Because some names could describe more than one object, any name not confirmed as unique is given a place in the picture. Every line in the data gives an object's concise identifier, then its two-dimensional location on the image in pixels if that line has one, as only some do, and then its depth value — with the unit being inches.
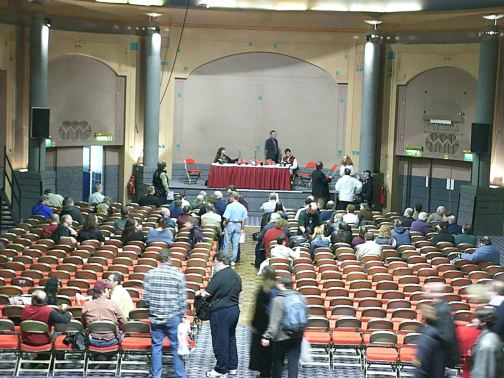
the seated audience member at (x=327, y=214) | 915.4
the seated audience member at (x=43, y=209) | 860.6
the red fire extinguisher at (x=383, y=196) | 1211.2
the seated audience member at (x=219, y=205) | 887.7
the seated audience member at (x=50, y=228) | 766.5
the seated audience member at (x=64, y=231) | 740.4
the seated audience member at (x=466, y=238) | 797.2
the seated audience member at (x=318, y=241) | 759.7
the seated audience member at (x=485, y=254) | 705.6
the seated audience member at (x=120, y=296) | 528.4
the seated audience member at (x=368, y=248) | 719.7
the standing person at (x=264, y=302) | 456.4
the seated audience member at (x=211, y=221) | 820.6
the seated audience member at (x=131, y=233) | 754.8
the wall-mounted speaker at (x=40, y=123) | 1034.7
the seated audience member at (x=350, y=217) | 852.6
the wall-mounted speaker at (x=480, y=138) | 1034.1
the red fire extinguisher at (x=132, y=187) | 1207.6
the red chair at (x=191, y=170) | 1214.3
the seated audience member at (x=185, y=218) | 808.9
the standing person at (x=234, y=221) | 810.8
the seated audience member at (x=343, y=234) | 770.8
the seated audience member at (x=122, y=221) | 807.1
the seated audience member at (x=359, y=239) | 767.1
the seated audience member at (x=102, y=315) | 491.8
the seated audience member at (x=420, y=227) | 855.1
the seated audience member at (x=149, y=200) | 971.5
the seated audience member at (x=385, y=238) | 764.6
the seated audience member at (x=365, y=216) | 889.5
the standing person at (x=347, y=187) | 1038.4
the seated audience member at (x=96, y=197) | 959.0
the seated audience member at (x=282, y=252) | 687.2
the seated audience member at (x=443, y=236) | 798.5
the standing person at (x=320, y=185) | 1051.3
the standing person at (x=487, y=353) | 366.3
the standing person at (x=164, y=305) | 464.1
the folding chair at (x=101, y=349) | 489.1
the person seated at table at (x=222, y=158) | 1163.9
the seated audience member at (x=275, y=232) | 752.3
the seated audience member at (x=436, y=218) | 897.7
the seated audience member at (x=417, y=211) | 905.5
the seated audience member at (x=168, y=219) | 780.0
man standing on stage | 1206.3
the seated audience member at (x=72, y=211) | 841.5
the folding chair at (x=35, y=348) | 487.2
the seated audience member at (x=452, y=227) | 852.0
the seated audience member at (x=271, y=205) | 864.9
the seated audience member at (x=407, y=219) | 890.1
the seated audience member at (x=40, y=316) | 492.1
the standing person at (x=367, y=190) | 1110.4
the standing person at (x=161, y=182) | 1056.8
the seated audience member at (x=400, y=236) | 779.4
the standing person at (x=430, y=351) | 370.9
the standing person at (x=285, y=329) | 427.5
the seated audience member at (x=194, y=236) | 761.6
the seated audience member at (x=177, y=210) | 868.6
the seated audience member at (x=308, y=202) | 821.6
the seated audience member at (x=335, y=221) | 818.8
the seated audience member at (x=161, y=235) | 743.1
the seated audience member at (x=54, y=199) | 934.4
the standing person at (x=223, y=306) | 478.9
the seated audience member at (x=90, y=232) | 746.2
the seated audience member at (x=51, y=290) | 525.7
